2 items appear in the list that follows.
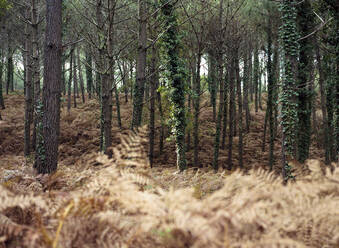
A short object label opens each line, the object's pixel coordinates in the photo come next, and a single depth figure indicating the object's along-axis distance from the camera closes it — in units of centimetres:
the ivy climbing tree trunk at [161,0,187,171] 1138
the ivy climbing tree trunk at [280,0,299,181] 935
